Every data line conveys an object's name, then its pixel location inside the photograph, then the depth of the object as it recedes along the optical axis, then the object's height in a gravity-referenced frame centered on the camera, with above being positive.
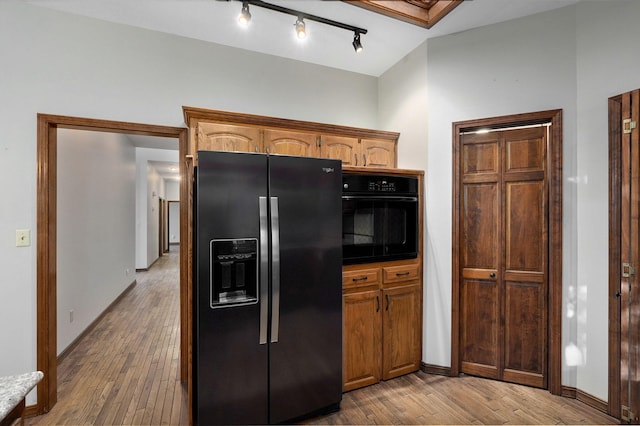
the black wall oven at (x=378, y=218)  2.38 -0.04
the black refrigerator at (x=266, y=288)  1.76 -0.49
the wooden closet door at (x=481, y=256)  2.52 -0.38
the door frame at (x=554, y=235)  2.27 -0.17
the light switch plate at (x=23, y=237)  2.09 -0.18
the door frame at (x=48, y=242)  2.12 -0.22
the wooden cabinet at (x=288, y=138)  2.31 +0.67
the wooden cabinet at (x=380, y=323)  2.33 -0.93
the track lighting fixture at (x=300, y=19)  1.96 +1.51
